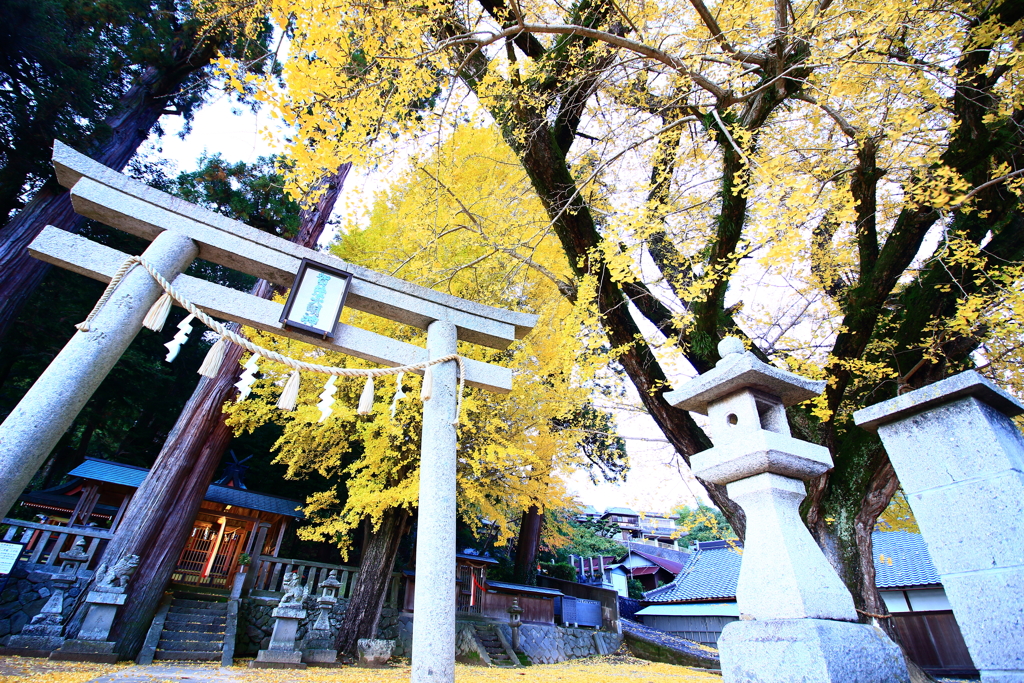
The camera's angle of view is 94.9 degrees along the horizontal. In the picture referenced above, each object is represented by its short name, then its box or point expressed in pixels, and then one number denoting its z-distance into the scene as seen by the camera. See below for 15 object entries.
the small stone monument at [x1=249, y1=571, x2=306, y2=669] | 7.61
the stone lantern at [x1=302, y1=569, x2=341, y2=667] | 7.97
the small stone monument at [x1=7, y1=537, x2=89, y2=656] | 6.96
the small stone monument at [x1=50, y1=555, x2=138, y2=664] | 6.94
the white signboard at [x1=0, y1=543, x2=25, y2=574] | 6.38
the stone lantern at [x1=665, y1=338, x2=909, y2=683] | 2.56
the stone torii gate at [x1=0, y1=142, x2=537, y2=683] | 2.92
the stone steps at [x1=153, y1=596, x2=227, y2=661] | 7.97
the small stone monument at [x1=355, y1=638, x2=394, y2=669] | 8.34
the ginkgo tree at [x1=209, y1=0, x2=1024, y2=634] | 4.80
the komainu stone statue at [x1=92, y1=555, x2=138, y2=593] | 7.39
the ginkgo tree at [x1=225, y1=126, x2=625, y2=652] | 7.09
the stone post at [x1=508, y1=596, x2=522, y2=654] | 11.88
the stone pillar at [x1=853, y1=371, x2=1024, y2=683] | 2.69
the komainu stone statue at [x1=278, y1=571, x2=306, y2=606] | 8.11
